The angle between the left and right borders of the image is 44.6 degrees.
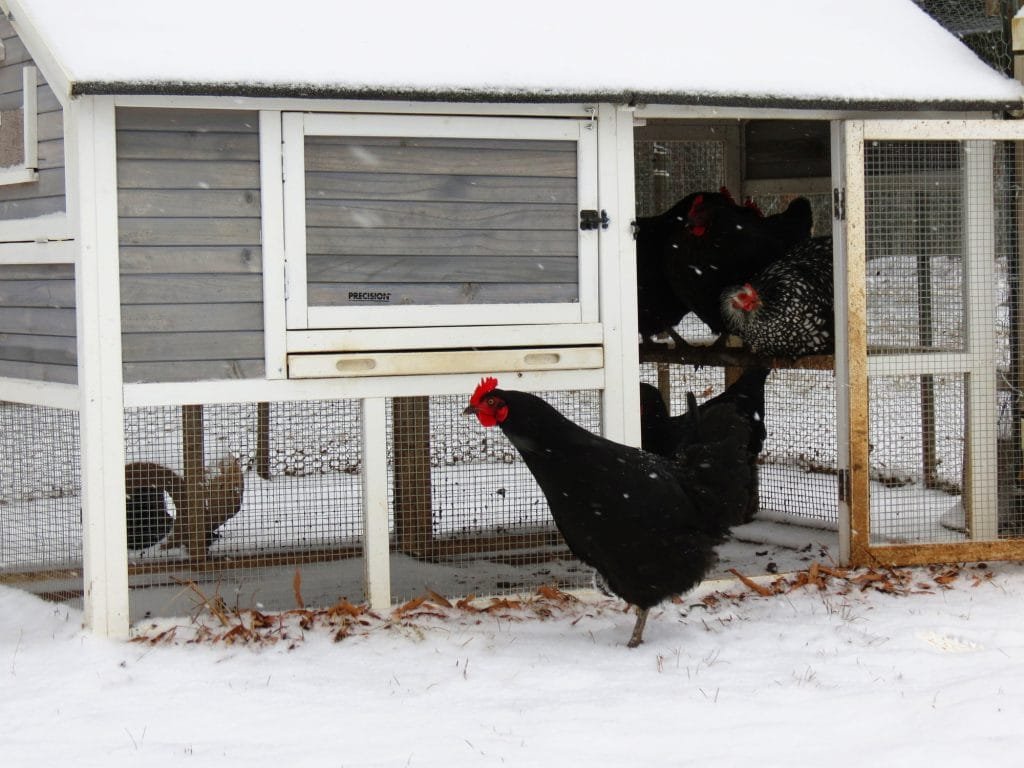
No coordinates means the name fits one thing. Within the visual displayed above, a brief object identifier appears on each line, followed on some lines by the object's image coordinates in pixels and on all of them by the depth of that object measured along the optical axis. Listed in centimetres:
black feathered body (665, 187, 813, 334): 627
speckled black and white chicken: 565
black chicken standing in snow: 408
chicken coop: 424
